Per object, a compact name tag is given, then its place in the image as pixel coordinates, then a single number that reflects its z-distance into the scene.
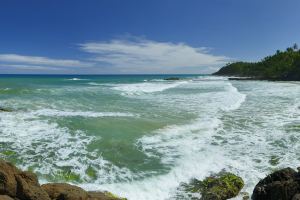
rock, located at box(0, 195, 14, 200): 3.59
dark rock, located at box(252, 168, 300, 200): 4.45
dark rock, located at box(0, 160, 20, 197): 3.91
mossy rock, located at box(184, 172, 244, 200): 4.95
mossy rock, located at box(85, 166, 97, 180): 5.82
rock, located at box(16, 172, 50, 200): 3.96
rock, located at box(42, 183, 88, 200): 4.15
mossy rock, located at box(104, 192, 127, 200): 4.54
